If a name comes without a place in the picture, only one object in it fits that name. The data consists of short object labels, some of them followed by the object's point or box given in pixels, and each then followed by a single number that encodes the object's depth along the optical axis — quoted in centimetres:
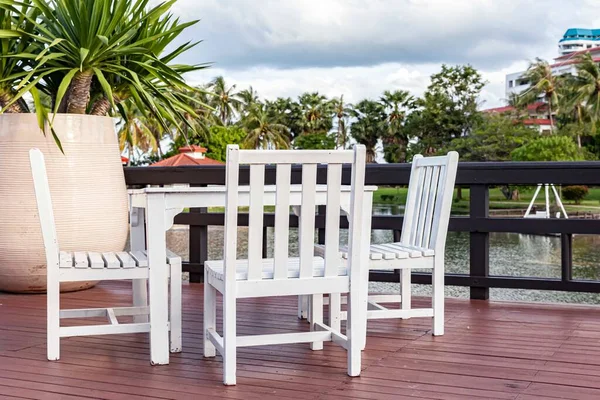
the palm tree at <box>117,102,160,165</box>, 4062
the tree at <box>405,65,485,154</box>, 4197
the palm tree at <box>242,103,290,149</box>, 4947
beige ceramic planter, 438
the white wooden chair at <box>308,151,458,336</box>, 322
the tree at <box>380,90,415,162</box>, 4878
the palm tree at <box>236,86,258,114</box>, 5262
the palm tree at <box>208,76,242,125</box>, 5097
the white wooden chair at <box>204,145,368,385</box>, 247
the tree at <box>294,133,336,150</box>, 4812
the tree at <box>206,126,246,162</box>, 3725
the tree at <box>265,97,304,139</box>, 5262
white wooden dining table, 280
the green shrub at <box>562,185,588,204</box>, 3662
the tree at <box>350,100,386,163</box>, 5081
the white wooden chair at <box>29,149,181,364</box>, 278
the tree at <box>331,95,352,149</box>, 5362
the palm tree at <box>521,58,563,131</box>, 4741
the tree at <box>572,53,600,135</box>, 4491
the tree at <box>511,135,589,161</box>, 3753
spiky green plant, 438
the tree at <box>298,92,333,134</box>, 5241
